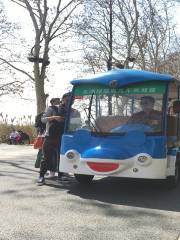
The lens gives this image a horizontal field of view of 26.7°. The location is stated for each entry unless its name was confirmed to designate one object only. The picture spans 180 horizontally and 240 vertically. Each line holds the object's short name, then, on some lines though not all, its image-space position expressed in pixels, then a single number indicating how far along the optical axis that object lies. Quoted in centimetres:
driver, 694
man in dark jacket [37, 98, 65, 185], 753
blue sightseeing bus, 664
